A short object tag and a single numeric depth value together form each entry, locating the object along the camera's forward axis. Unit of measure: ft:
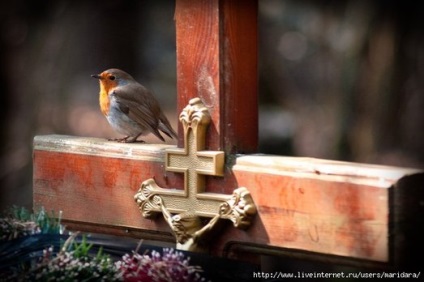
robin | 28.71
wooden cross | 18.22
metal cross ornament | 20.26
